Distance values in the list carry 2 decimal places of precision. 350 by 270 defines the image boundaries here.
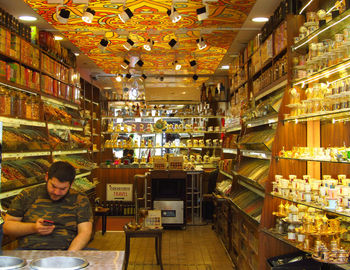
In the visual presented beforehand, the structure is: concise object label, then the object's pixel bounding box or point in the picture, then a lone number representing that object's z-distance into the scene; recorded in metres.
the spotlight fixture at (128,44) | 6.36
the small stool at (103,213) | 7.41
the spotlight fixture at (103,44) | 6.16
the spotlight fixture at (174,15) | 4.82
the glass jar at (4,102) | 4.59
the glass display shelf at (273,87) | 4.36
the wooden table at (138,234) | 5.08
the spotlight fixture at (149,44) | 6.47
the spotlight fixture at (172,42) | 6.27
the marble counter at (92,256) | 2.19
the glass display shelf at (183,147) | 10.18
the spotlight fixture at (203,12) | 4.75
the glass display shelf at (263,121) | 4.34
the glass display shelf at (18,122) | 4.77
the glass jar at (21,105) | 5.07
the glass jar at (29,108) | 5.35
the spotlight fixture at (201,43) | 6.36
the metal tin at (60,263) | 2.04
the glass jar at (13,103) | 4.84
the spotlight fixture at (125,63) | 7.76
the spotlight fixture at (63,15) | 4.76
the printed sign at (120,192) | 9.77
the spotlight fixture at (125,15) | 4.79
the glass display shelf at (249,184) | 4.58
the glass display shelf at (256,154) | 4.47
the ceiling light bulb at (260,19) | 5.73
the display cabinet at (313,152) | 3.12
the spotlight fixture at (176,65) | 7.88
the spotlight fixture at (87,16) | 4.80
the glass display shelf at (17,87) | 4.70
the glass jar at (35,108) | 5.56
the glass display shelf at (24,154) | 4.73
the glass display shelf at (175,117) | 10.15
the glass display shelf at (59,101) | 6.12
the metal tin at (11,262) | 2.03
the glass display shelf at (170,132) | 10.17
